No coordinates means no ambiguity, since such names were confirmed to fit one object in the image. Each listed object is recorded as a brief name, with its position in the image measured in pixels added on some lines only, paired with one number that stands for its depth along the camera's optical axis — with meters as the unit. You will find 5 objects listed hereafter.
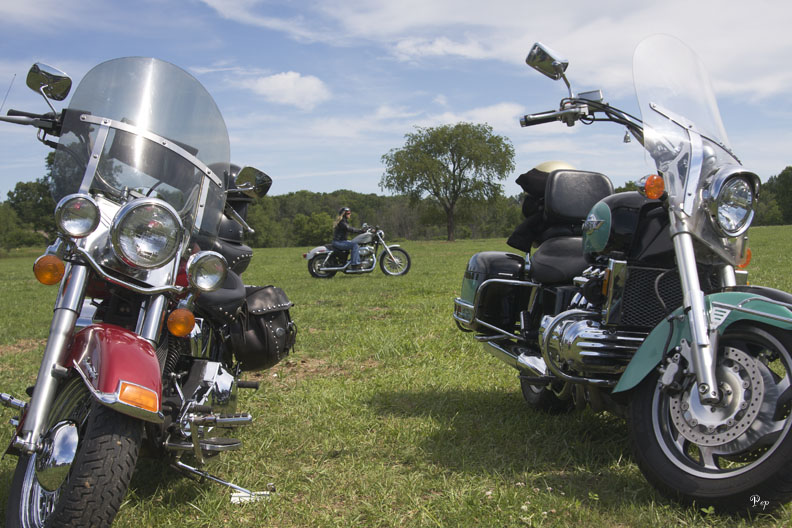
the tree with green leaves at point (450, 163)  51.62
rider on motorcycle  14.46
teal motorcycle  2.18
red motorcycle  2.06
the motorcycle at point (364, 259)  14.45
